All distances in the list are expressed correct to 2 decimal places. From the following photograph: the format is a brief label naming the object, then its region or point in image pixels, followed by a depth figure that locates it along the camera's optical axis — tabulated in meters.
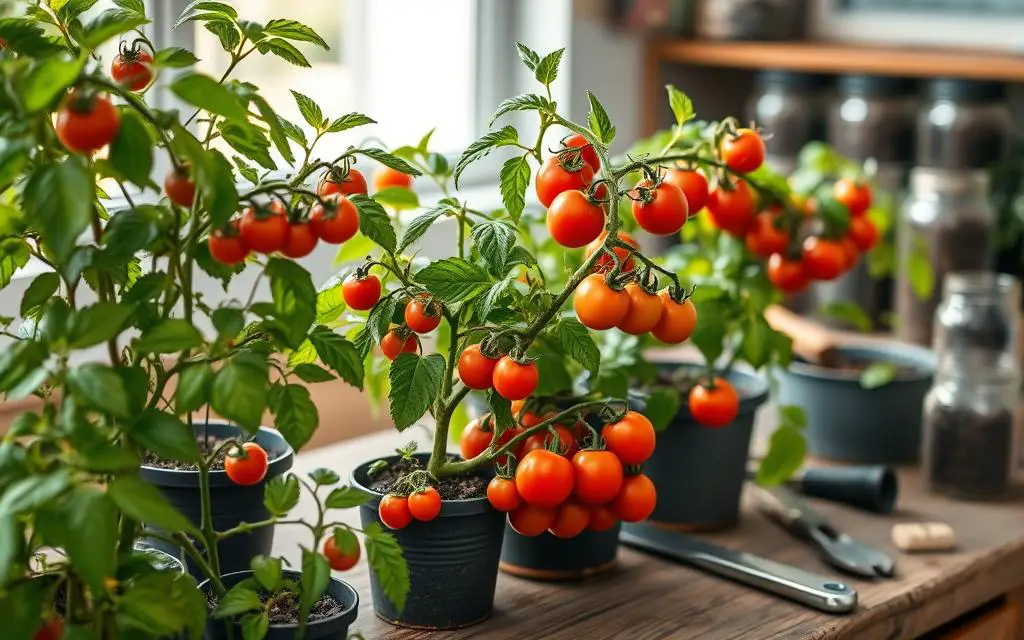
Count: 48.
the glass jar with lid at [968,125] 1.83
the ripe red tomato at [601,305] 0.92
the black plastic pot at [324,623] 0.90
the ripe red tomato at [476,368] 0.99
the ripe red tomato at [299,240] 0.82
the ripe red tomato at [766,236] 1.34
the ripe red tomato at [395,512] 1.01
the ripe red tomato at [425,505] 1.01
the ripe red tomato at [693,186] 1.07
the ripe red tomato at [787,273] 1.37
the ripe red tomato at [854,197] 1.41
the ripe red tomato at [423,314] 0.98
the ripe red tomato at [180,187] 0.81
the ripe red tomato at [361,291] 0.98
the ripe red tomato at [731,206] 1.24
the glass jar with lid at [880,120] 1.96
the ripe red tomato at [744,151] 1.13
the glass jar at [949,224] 1.84
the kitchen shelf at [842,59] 1.79
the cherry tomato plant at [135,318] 0.70
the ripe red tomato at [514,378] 0.96
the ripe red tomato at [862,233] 1.41
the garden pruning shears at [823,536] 1.22
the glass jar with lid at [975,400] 1.45
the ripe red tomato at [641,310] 0.94
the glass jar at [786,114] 2.04
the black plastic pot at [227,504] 1.08
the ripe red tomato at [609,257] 0.98
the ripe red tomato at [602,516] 1.06
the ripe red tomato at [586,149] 1.02
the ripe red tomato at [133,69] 0.83
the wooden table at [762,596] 1.09
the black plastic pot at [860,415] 1.56
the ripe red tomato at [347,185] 0.94
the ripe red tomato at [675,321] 0.96
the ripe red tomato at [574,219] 0.95
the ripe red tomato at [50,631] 0.80
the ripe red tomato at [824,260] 1.37
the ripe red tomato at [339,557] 0.92
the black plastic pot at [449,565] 1.04
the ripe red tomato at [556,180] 0.99
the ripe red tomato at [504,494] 1.02
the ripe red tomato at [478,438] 1.10
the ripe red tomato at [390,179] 1.22
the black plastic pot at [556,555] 1.17
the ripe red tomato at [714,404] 1.22
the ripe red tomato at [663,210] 0.96
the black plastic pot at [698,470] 1.29
